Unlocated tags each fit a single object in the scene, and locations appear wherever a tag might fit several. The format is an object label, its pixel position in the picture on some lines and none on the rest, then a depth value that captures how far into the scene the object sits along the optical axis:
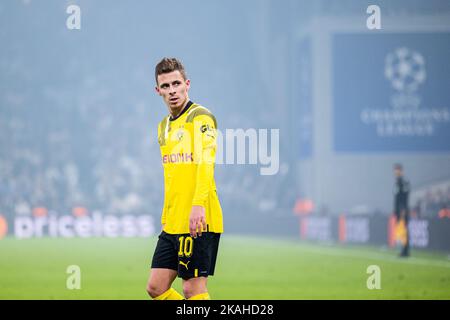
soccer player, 7.33
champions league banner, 37.81
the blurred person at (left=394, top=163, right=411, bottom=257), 19.92
